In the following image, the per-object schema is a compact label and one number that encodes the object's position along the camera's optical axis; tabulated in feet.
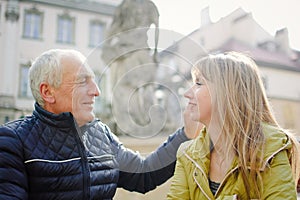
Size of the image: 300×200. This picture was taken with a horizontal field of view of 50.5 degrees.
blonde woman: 2.20
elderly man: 2.38
